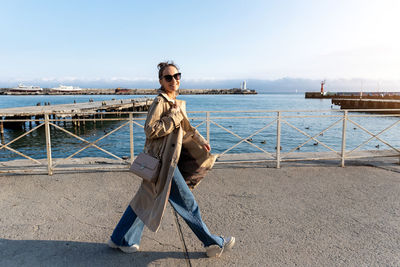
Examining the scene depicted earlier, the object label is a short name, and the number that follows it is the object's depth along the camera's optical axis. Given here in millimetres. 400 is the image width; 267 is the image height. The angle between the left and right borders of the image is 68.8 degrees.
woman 2457
